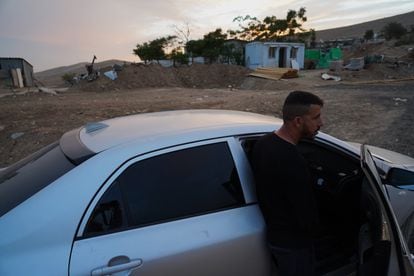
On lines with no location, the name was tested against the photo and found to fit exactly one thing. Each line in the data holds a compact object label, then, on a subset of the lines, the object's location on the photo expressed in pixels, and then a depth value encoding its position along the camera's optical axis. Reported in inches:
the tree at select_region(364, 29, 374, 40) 2711.6
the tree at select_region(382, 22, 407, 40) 2319.1
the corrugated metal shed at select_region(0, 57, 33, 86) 1109.1
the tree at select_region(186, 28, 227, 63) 1640.0
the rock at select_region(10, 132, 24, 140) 315.9
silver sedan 60.7
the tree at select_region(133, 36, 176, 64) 1743.4
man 72.2
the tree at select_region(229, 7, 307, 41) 1923.0
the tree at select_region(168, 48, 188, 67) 1489.3
